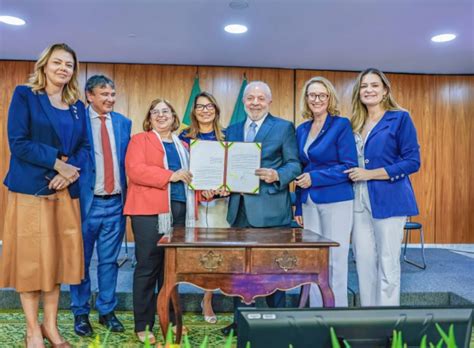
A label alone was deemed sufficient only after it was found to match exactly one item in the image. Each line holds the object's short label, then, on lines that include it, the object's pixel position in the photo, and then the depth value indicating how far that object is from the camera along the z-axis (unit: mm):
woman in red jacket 2258
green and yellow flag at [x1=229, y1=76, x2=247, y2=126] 5234
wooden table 1776
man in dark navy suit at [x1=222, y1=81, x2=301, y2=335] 2264
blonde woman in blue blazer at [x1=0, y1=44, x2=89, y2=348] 1976
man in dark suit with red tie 2447
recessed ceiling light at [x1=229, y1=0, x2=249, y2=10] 3276
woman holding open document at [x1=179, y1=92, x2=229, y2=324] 2500
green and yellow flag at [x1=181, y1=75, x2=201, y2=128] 5184
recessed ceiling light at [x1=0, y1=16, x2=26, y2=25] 3688
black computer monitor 728
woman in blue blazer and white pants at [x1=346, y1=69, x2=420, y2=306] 2203
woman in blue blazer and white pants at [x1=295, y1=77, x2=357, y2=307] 2277
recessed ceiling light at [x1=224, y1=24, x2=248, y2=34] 3807
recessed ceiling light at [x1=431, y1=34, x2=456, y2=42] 3998
